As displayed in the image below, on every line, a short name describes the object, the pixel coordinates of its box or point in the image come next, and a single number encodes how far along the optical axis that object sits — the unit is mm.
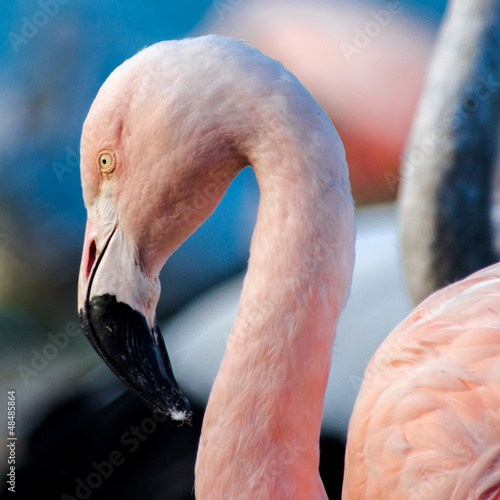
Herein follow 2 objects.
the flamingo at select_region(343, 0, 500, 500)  4404
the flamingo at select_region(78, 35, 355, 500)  4400
